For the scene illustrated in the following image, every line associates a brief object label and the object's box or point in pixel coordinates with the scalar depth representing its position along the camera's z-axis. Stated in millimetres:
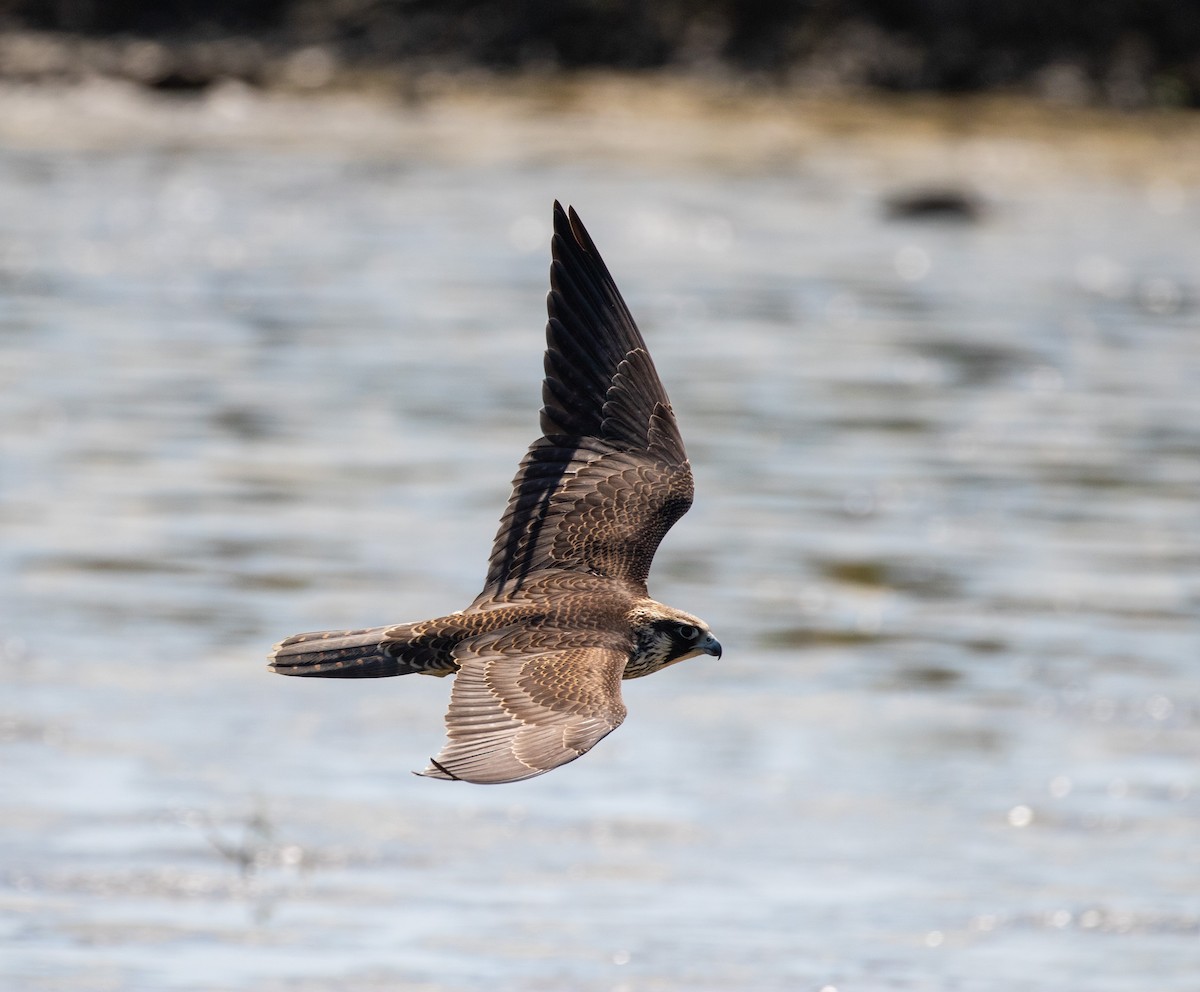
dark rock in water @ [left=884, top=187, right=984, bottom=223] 67875
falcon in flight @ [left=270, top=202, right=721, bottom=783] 12805
